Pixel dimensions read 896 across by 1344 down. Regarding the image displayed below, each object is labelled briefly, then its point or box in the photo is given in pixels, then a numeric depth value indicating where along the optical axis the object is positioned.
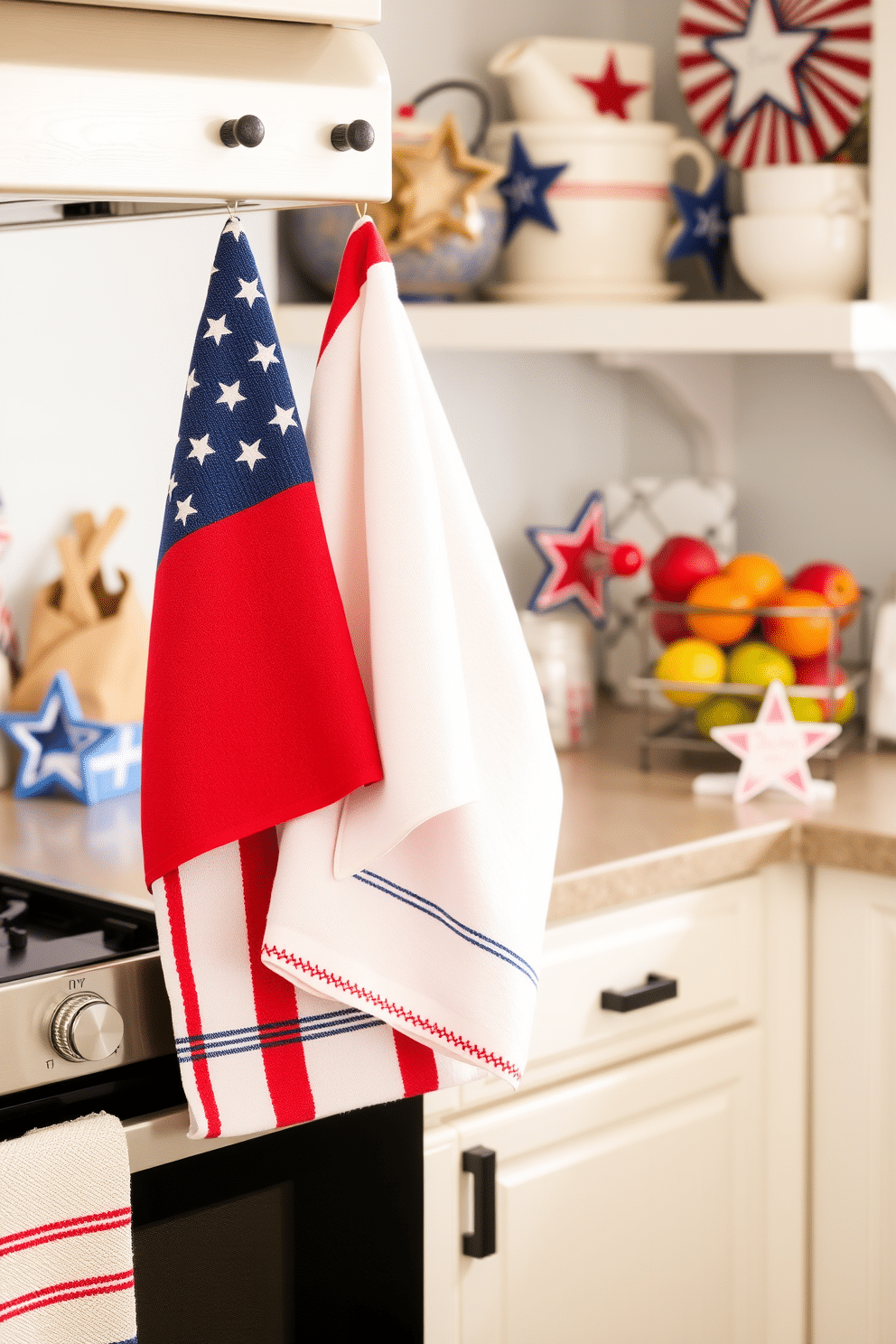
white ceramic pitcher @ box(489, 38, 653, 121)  2.90
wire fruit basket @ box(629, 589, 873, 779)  2.78
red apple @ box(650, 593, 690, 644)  2.92
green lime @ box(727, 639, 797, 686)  2.79
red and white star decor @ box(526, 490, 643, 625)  3.08
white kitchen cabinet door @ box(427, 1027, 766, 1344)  2.37
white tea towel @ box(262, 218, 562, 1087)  1.90
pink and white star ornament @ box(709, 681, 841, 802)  2.65
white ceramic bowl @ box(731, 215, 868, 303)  2.80
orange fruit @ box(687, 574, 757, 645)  2.83
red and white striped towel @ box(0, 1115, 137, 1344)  1.90
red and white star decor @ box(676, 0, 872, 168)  2.88
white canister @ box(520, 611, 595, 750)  2.97
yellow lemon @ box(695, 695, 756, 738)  2.83
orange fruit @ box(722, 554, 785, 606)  2.84
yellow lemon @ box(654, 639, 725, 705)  2.82
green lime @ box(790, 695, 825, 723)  2.80
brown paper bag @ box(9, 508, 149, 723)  2.64
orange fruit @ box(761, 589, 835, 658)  2.79
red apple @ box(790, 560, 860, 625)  2.86
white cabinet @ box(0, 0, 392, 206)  1.83
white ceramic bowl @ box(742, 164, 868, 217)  2.78
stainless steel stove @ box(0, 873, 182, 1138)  1.95
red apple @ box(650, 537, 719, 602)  2.91
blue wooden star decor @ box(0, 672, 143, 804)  2.58
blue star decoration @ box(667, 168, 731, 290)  2.97
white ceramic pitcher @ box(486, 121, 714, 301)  2.88
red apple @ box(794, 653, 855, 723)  2.82
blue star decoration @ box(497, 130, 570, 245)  2.89
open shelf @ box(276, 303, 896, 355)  2.73
